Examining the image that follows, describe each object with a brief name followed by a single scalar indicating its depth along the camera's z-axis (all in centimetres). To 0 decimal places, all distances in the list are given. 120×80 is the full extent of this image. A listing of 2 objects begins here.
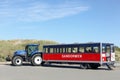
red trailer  1424
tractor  1695
